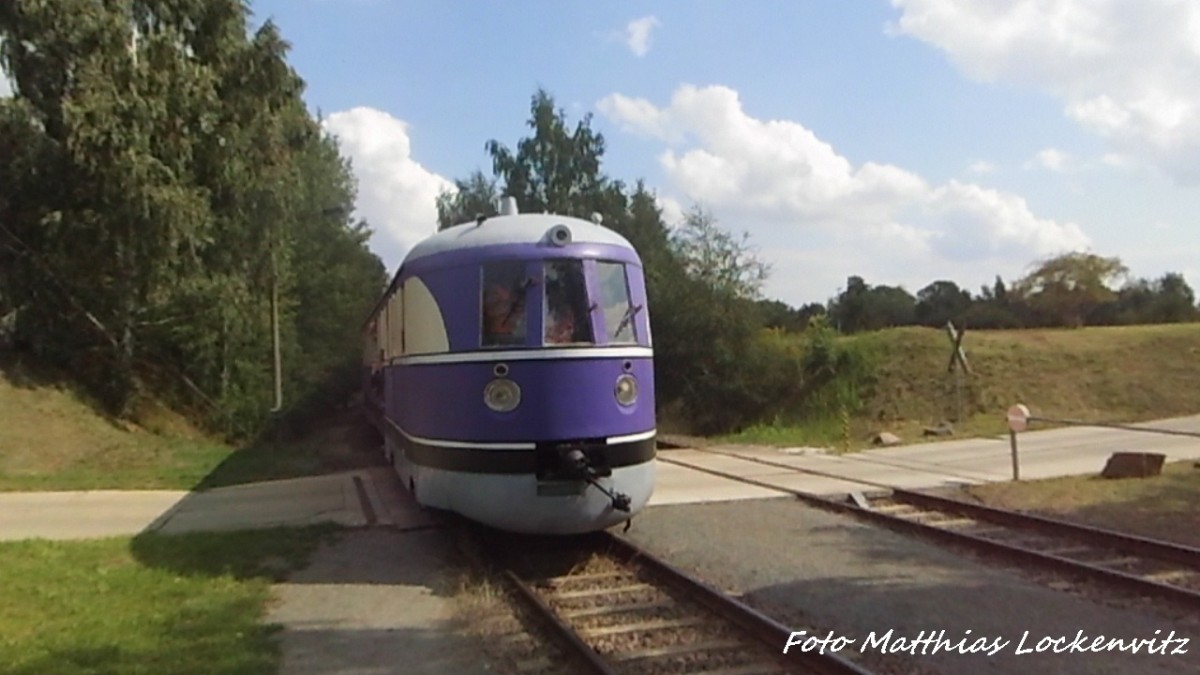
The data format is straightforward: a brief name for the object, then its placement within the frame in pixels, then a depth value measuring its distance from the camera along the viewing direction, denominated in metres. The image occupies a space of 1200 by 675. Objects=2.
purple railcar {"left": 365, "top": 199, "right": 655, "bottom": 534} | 8.52
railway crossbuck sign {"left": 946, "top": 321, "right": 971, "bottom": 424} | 21.45
